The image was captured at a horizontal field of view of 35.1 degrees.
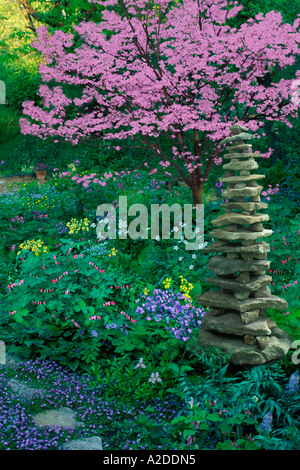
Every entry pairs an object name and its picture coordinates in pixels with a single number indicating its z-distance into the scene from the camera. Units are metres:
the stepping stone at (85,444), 3.80
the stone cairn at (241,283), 4.72
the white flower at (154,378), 4.60
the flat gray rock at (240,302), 4.78
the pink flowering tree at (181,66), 7.93
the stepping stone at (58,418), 4.18
